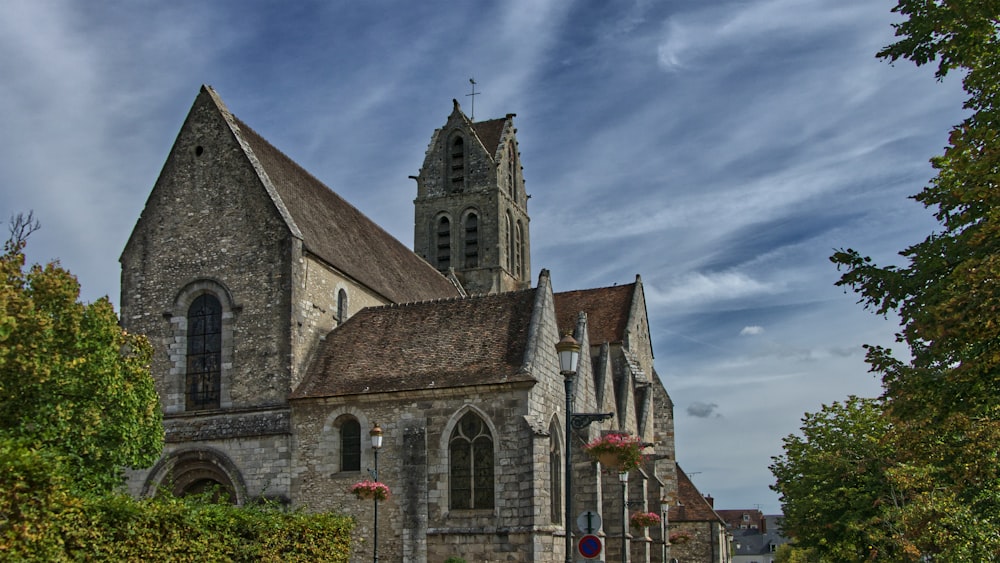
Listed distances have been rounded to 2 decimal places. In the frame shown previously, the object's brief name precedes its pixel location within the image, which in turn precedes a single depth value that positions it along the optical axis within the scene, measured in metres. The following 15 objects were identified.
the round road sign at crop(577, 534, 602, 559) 14.10
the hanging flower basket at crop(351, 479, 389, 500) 20.63
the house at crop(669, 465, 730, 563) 45.88
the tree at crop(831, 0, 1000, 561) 10.91
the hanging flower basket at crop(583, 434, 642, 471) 19.14
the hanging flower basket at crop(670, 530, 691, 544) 36.12
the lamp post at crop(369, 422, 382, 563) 20.64
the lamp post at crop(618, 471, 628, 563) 24.80
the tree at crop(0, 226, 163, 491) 15.66
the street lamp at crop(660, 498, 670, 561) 32.31
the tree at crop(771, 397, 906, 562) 25.27
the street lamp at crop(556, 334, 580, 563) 14.59
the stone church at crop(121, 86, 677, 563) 22.69
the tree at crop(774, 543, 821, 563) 46.20
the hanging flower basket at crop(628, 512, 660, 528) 28.62
